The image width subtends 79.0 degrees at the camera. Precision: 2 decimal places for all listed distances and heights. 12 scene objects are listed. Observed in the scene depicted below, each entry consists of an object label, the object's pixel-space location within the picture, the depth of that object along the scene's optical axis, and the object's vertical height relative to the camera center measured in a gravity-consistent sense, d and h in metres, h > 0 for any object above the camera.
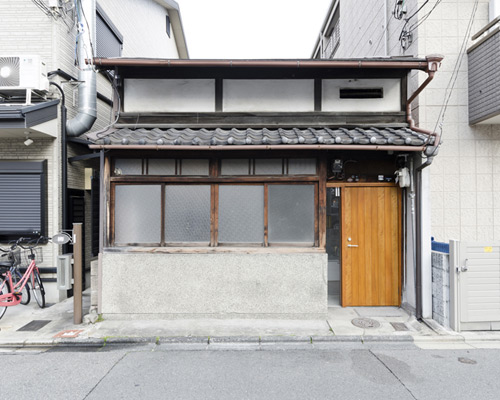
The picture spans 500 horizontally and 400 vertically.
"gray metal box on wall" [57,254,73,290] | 5.98 -1.32
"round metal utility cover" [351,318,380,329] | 5.53 -2.20
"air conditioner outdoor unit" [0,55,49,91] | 6.55 +2.92
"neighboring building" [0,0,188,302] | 6.62 +1.97
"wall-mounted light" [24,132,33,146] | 6.71 +1.45
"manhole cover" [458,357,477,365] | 4.41 -2.29
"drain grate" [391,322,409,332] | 5.41 -2.21
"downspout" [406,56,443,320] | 5.65 -0.16
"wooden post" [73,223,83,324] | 5.67 -1.26
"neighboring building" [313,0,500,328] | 6.55 +1.83
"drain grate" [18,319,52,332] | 5.48 -2.22
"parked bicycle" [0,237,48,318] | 6.09 -1.44
